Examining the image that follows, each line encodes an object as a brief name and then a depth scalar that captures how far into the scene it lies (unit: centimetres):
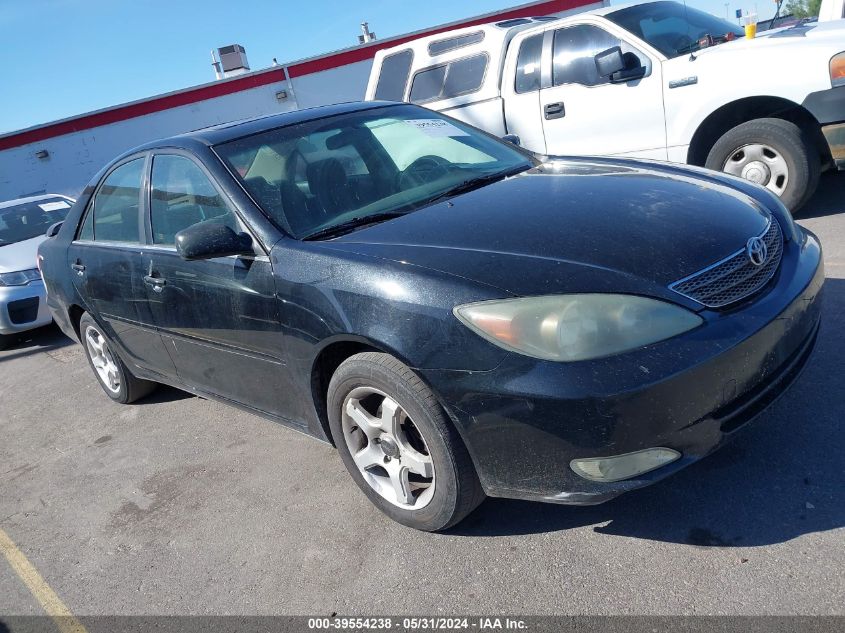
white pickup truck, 536
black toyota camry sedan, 224
